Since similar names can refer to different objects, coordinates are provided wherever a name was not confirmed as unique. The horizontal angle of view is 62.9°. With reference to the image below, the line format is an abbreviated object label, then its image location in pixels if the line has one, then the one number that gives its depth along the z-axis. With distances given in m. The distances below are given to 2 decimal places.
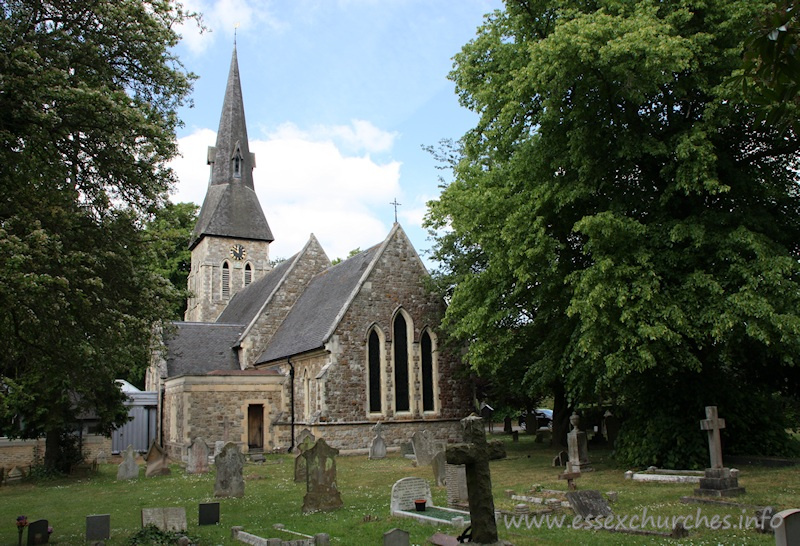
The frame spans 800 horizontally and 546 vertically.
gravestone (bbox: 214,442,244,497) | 13.51
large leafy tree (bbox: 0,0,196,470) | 8.73
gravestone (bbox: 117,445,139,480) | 18.02
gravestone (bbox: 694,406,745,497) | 10.41
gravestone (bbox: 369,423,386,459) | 22.18
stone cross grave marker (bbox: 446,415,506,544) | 6.32
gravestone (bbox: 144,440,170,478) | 18.31
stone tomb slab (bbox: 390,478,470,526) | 9.84
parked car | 41.88
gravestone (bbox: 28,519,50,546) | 8.82
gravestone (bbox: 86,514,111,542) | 8.80
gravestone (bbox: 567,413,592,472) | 14.69
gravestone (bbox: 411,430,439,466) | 18.36
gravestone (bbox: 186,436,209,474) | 18.70
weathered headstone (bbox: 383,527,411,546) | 7.47
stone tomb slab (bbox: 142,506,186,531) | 8.91
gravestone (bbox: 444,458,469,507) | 11.09
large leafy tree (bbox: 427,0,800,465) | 12.94
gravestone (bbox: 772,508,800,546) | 4.60
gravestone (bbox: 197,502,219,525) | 10.07
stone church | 23.94
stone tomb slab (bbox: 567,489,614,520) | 9.12
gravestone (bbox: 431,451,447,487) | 13.68
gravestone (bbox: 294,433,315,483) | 15.95
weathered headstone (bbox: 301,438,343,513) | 11.24
